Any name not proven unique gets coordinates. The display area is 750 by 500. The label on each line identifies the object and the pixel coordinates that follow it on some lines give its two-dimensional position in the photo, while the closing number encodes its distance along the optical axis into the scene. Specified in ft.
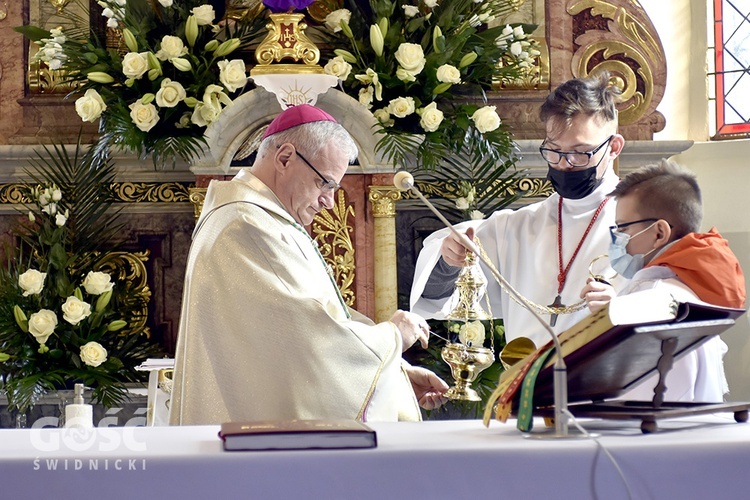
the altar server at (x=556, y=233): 13.65
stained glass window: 23.25
